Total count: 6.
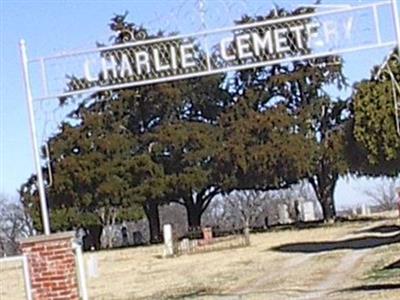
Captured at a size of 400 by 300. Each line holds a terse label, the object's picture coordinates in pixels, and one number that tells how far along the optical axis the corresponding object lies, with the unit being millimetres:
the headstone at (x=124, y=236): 62125
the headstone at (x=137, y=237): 63103
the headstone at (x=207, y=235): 46256
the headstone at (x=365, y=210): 71875
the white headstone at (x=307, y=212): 63500
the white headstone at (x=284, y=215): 65000
